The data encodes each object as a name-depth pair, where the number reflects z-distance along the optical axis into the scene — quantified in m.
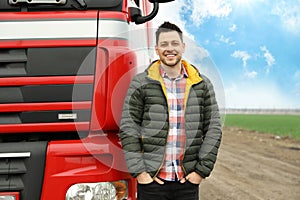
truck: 3.09
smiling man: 3.18
